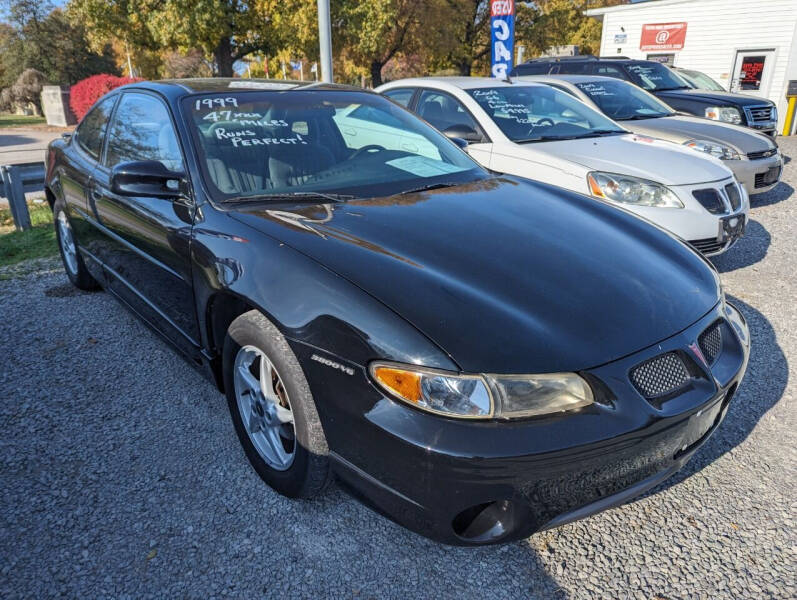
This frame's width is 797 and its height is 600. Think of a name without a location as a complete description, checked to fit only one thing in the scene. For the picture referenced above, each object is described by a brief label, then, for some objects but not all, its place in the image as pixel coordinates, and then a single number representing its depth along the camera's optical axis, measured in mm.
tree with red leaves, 28239
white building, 17703
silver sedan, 6922
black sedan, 1760
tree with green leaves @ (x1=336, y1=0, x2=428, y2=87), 23812
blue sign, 13789
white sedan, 4684
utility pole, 8781
